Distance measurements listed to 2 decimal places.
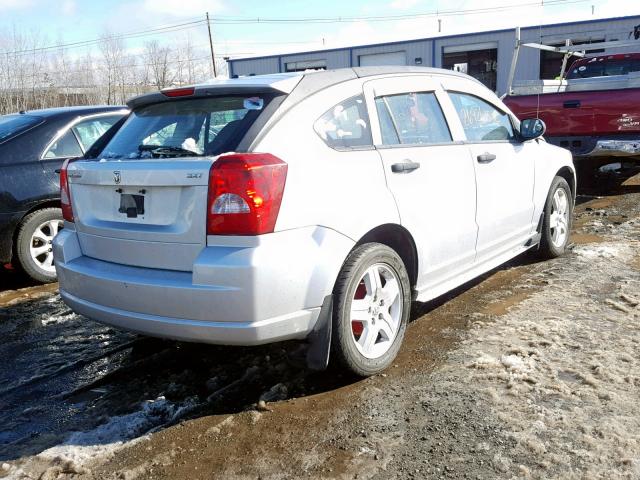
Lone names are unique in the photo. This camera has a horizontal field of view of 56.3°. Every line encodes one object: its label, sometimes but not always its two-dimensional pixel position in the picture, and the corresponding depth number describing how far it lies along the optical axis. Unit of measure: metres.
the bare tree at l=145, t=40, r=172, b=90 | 50.12
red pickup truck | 7.97
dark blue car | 5.44
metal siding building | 26.62
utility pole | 47.09
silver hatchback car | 2.84
